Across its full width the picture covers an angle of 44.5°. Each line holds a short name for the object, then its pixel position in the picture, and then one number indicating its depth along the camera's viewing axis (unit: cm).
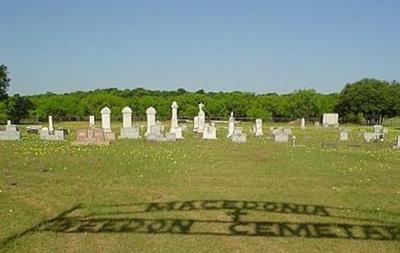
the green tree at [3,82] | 8508
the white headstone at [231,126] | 3878
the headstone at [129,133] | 3531
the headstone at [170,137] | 3347
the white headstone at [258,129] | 4194
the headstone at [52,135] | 3319
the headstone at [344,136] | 3759
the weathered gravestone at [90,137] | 2877
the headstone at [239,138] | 3325
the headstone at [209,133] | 3641
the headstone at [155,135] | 3250
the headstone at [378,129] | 4066
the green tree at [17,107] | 8025
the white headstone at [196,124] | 4406
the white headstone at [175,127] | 3616
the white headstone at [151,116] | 3875
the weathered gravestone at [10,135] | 3309
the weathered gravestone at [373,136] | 3647
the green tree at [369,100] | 9474
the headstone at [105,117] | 3753
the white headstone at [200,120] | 4149
